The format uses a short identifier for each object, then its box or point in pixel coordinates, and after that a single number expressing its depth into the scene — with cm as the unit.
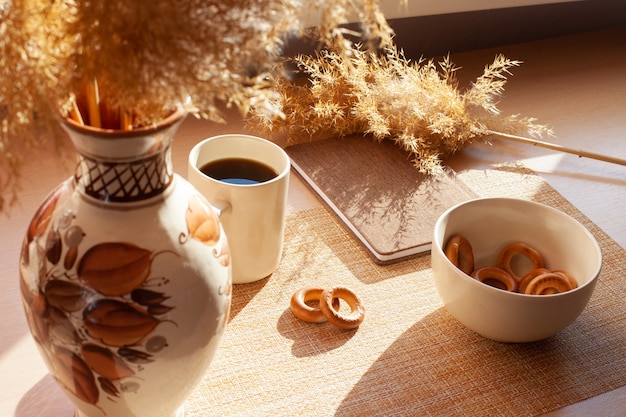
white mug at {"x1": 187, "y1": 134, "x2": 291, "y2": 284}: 80
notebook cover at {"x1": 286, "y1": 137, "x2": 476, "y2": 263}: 93
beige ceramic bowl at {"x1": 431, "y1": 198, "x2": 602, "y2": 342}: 73
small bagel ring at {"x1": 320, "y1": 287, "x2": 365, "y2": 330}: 80
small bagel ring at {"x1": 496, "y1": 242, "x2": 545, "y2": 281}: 85
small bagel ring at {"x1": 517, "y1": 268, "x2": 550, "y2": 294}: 81
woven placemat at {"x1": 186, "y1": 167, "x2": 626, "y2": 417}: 73
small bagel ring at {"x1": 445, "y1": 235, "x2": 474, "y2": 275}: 83
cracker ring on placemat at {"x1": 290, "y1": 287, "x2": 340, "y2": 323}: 80
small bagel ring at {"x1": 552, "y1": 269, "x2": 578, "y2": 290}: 79
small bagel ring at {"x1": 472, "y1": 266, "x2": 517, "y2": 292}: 82
